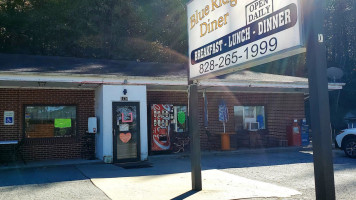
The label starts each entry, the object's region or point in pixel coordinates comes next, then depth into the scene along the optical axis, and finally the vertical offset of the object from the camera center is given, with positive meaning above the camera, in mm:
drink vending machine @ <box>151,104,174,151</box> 13769 -312
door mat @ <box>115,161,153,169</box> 11146 -1535
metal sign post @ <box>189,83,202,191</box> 7324 -457
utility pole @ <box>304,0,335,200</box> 4078 +150
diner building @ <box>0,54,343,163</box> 11977 +527
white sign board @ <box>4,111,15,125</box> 12273 +225
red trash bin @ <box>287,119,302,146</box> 16312 -977
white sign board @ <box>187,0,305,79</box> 4648 +1409
